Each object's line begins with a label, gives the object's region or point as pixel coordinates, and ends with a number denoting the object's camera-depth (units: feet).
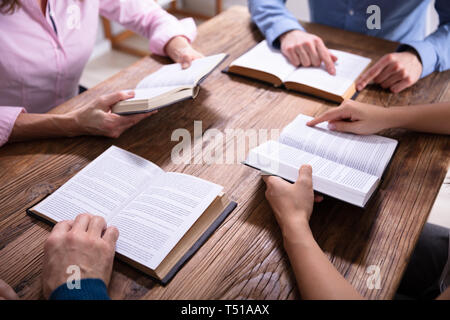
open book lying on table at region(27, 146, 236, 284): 2.49
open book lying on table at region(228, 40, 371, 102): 3.98
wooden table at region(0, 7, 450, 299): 2.40
